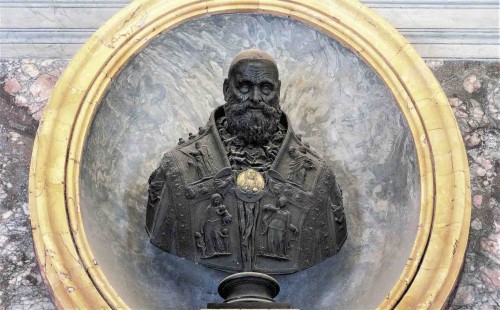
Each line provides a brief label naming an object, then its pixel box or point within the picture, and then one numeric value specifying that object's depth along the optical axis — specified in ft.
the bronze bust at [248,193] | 27.76
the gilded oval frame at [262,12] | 27.04
